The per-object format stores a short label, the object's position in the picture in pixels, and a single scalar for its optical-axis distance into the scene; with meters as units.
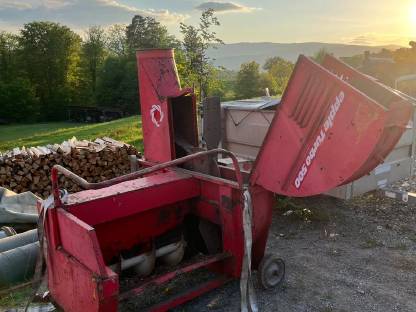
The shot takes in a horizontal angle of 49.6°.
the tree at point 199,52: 15.19
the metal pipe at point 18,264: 4.82
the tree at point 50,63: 45.56
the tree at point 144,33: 47.16
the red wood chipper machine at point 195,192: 3.42
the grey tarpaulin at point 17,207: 6.10
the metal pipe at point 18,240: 5.15
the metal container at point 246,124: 6.96
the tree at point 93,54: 51.38
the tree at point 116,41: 54.00
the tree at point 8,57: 45.12
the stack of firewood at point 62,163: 7.64
